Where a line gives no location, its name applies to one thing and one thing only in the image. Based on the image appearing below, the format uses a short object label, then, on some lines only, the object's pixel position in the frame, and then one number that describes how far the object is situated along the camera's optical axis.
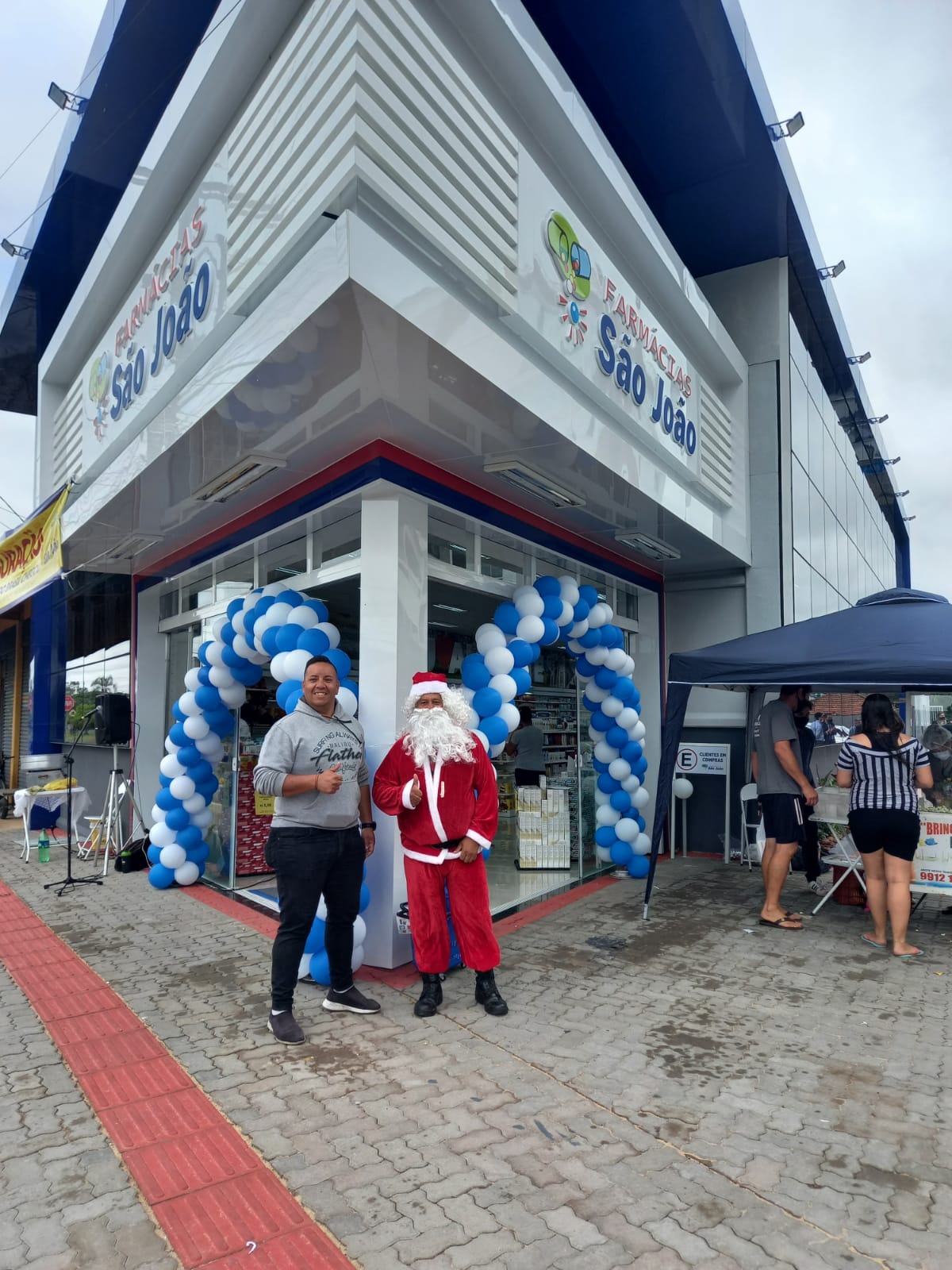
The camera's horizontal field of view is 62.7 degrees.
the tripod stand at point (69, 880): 6.51
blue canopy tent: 5.02
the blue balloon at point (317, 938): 4.17
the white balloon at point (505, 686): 5.02
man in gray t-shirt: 5.49
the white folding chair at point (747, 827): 7.48
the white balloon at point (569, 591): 5.99
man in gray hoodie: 3.62
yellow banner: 6.62
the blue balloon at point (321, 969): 4.16
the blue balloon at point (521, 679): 5.19
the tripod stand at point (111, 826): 7.42
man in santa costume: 3.94
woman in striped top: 4.82
